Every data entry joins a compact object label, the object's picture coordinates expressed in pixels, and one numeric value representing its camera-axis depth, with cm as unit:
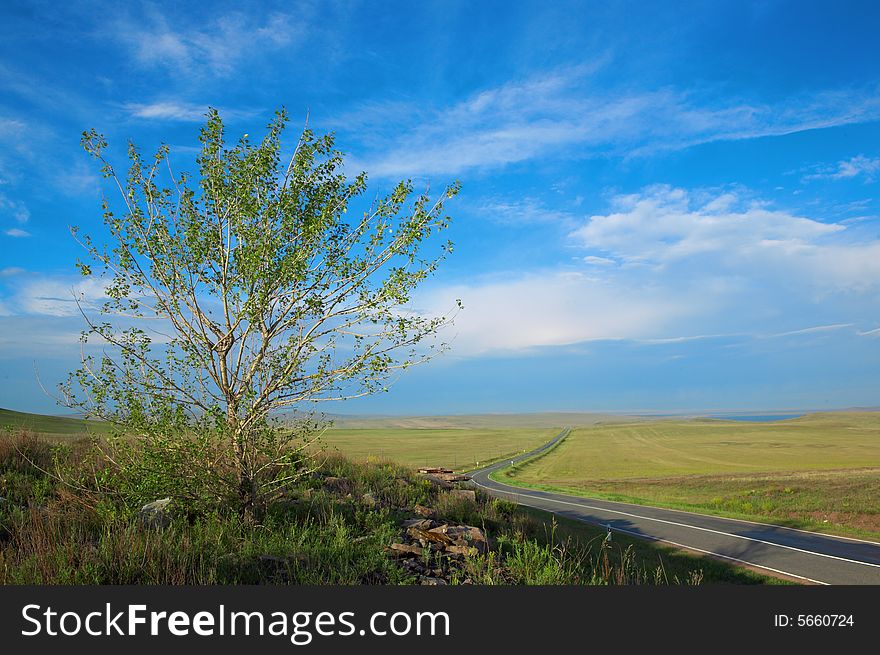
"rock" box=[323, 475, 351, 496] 1538
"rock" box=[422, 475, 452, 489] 1944
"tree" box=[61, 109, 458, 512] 1019
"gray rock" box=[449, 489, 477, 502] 1788
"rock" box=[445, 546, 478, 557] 1009
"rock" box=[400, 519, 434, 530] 1188
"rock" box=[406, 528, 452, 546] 1097
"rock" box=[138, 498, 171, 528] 970
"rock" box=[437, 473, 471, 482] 2272
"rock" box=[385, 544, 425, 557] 999
